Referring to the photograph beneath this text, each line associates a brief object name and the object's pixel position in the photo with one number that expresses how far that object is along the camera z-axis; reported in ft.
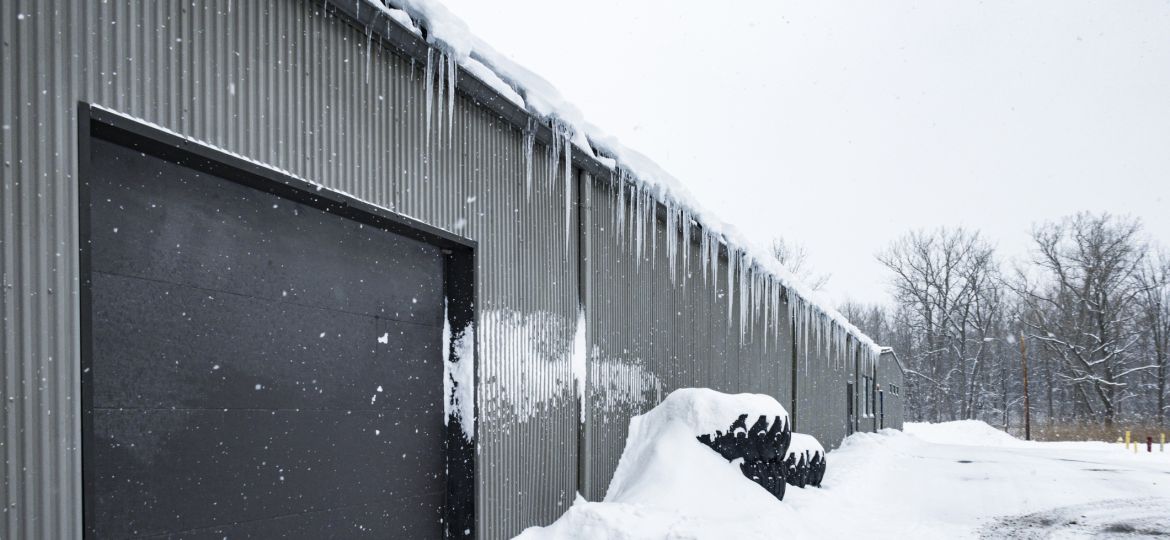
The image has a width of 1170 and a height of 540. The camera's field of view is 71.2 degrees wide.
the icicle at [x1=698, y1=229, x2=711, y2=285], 37.68
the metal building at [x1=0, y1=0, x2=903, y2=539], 9.70
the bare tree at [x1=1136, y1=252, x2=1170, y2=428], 133.18
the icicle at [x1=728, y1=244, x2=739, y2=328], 42.71
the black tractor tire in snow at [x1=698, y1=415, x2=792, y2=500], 27.43
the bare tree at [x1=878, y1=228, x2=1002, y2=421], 159.84
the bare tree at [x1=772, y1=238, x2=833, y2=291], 163.02
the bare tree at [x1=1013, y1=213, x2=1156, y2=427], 132.16
